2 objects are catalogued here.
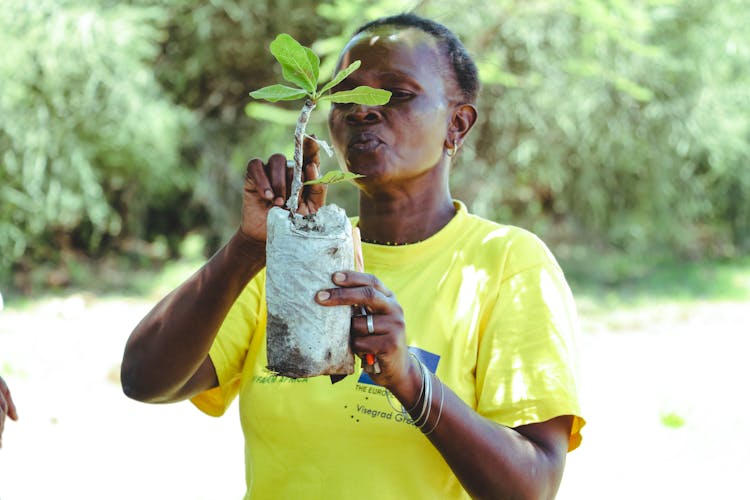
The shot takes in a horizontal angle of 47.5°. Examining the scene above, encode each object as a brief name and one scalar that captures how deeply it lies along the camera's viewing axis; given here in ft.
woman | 5.46
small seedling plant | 5.49
